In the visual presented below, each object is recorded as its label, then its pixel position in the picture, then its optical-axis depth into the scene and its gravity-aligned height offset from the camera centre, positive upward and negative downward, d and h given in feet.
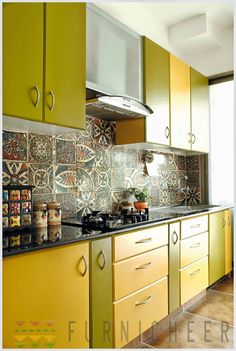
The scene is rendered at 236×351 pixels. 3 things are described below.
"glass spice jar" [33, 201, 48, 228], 5.64 -0.74
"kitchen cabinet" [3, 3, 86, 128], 4.61 +2.12
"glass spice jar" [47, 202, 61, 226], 5.95 -0.77
